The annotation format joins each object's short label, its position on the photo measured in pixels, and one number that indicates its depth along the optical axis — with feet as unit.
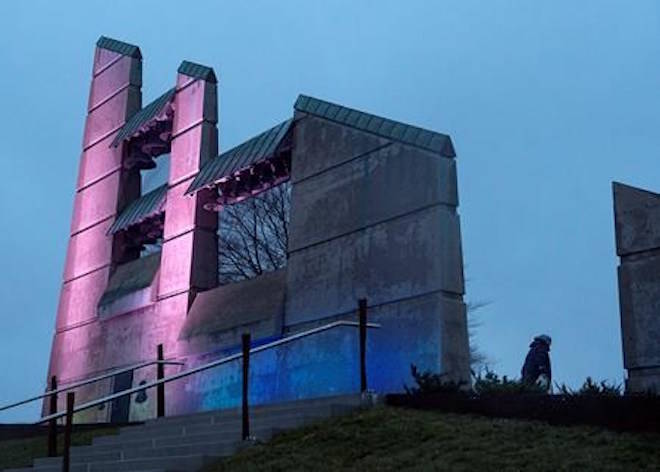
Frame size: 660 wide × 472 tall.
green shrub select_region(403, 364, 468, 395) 33.58
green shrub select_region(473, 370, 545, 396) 31.71
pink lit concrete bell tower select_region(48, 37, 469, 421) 39.34
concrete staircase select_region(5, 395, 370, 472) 33.04
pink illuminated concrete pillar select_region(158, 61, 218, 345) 55.67
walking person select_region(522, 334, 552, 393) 39.42
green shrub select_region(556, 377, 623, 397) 28.89
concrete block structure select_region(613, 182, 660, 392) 33.17
